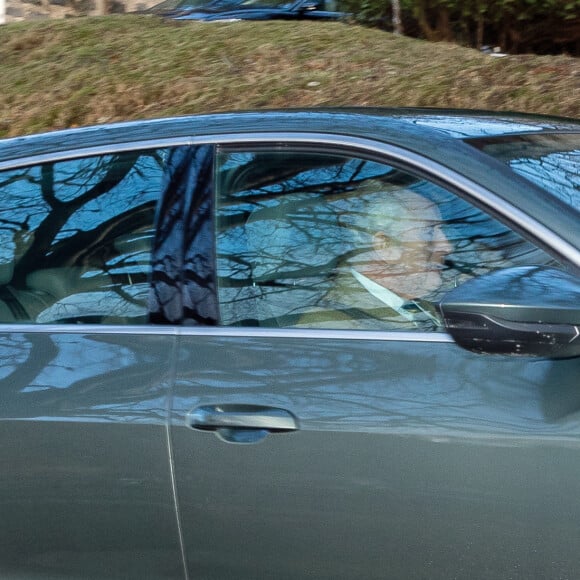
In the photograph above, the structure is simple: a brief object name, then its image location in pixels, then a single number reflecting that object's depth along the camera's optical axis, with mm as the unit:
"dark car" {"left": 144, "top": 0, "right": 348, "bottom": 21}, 11789
